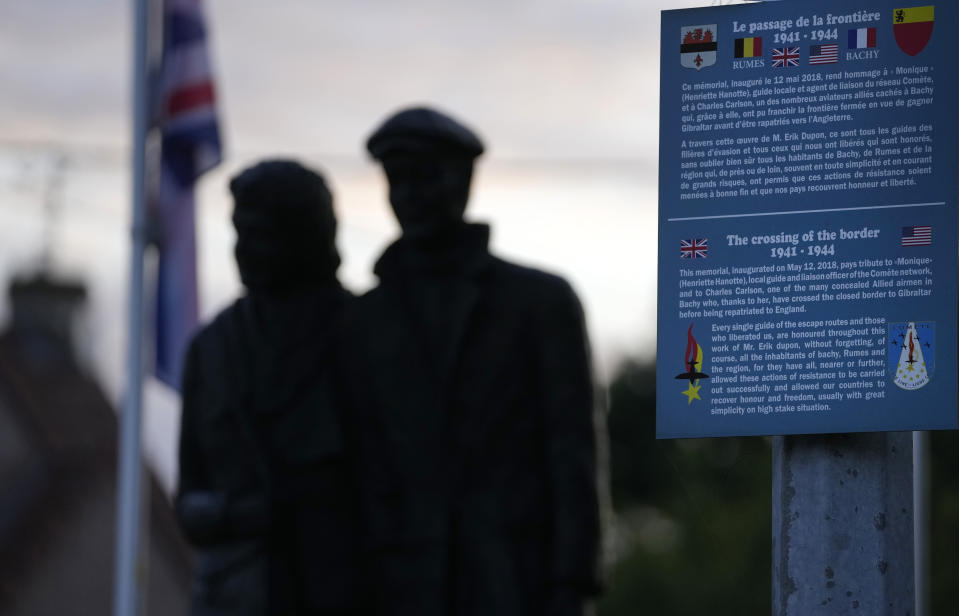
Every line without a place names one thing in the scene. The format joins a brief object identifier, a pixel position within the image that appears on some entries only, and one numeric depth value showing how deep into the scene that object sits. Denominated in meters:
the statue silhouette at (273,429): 10.48
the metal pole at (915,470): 9.90
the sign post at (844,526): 9.34
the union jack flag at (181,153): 20.98
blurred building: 47.89
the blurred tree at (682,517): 52.97
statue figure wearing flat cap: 10.09
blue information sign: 9.53
